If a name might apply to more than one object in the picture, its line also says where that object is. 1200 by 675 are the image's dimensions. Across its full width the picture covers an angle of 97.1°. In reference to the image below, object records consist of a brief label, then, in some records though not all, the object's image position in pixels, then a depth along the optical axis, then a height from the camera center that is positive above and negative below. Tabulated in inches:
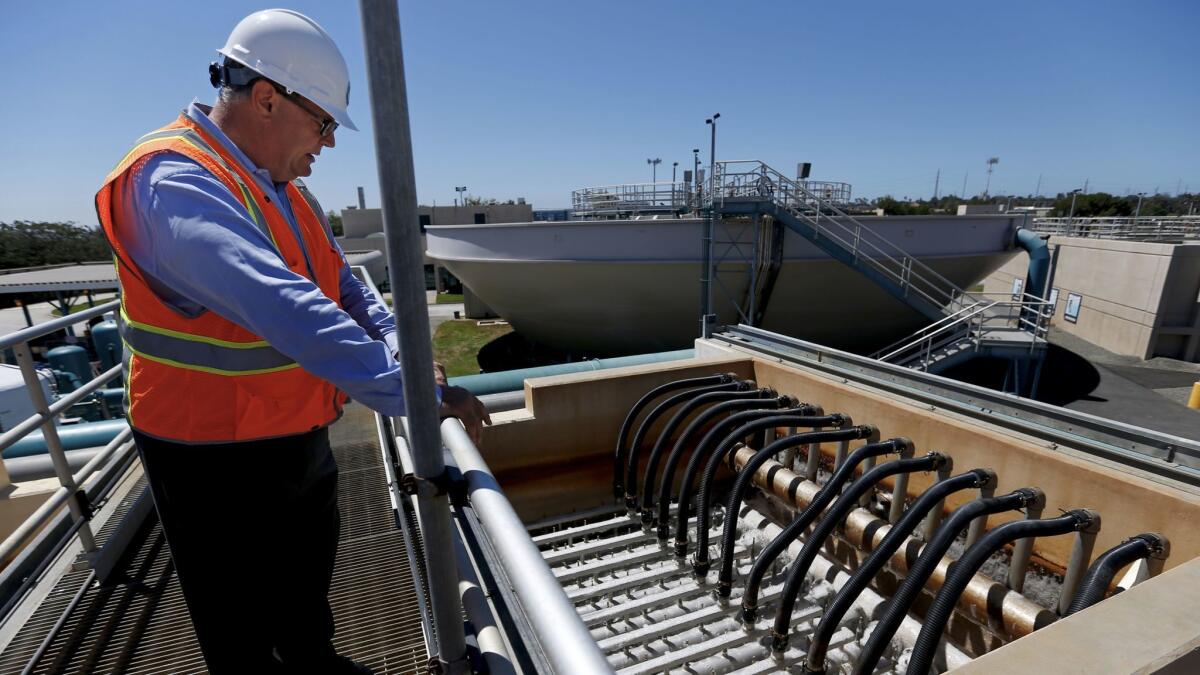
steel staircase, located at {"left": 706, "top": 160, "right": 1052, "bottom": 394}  456.1 -58.2
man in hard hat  46.6 -12.0
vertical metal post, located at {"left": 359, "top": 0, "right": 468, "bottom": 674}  36.2 -5.7
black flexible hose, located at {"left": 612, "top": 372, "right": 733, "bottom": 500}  178.4 -73.4
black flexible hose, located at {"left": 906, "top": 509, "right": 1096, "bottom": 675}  90.5 -62.4
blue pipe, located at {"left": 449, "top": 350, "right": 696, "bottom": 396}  218.5 -67.8
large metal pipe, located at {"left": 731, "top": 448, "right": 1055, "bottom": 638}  104.7 -79.1
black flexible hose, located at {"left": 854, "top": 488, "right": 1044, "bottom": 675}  97.0 -66.7
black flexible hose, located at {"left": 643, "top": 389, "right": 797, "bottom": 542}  159.2 -70.0
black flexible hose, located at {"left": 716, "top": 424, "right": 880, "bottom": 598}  137.0 -68.5
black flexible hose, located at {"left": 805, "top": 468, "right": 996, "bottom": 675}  105.3 -67.5
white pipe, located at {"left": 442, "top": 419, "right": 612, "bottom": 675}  30.4 -24.4
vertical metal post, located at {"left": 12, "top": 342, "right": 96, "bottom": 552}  94.1 -39.2
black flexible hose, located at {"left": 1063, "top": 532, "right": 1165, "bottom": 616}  90.4 -60.8
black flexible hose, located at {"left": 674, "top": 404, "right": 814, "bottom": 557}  151.7 -70.0
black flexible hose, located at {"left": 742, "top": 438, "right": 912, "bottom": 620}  125.6 -73.6
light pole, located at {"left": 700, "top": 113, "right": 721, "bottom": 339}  514.6 -40.0
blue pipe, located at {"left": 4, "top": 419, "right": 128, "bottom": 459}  171.9 -69.9
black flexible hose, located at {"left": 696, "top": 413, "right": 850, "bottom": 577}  143.3 -70.4
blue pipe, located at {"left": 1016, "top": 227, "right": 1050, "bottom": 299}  573.9 -53.9
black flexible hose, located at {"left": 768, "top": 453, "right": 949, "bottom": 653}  116.2 -72.3
